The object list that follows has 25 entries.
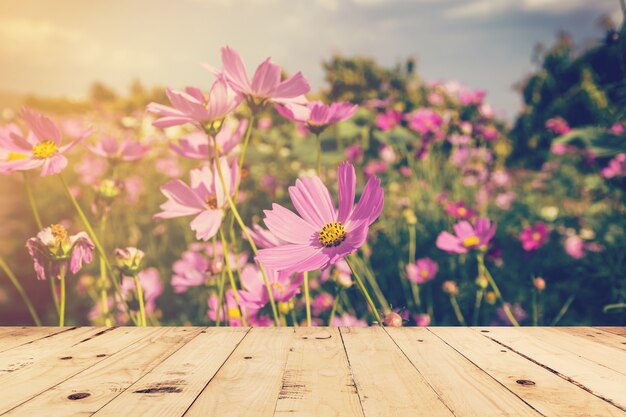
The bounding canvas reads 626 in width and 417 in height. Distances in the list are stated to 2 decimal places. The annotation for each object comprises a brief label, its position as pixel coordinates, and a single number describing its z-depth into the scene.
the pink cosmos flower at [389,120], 1.86
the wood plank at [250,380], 0.68
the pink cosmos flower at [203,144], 0.99
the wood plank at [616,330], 1.11
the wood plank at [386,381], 0.68
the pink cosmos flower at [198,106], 0.83
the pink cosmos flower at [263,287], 0.98
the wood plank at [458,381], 0.69
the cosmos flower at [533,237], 1.50
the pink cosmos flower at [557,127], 2.11
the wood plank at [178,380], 0.68
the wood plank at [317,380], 0.68
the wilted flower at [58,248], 0.92
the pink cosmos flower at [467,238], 1.25
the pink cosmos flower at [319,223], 0.73
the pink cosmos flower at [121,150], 1.12
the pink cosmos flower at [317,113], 0.90
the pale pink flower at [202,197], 0.90
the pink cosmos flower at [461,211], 1.36
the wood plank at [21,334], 1.02
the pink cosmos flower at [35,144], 0.94
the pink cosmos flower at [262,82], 0.84
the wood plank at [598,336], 1.02
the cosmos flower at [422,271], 1.53
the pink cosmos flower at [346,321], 1.40
